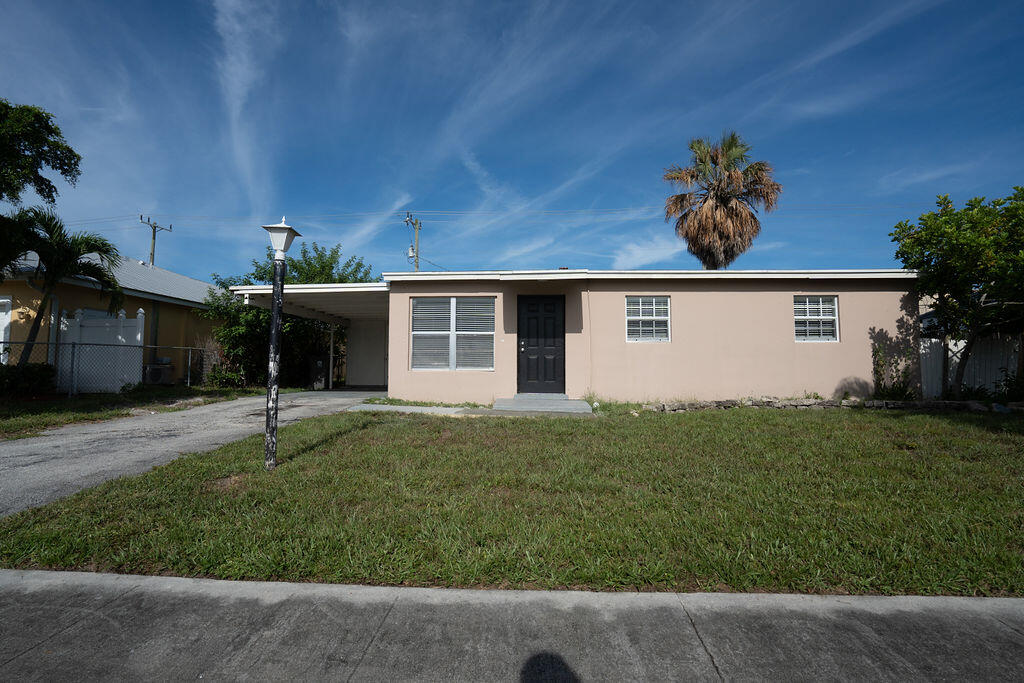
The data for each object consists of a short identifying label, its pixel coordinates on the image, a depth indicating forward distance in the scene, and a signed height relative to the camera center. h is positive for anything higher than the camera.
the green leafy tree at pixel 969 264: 8.30 +1.87
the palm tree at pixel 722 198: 16.27 +5.85
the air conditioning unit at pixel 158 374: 13.77 -0.27
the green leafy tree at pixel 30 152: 8.51 +4.05
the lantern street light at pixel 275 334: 4.94 +0.33
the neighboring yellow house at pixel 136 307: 12.44 +1.66
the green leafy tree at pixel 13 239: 8.55 +2.30
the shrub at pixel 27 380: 9.84 -0.33
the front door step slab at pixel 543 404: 9.12 -0.75
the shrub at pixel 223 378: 13.73 -0.38
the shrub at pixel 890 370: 10.05 -0.06
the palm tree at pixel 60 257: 9.70 +2.32
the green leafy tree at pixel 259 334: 13.89 +0.97
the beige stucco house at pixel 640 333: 10.23 +0.74
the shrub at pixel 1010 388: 9.59 -0.42
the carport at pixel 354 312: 11.03 +1.62
